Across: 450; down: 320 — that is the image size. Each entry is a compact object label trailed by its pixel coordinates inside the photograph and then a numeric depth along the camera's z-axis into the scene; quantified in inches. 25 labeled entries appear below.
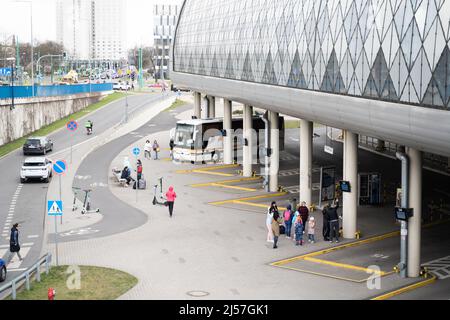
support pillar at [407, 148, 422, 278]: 1044.5
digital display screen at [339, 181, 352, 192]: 1280.8
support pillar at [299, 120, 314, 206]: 1496.1
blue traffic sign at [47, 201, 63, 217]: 1117.7
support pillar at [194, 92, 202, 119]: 2568.9
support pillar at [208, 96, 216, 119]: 2461.9
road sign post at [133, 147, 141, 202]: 1696.1
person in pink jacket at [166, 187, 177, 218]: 1437.0
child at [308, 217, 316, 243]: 1212.5
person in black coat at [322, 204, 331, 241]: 1238.3
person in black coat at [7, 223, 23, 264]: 1123.3
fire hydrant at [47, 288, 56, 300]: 915.8
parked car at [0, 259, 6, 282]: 1015.6
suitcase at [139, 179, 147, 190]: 1758.1
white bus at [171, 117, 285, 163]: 2118.6
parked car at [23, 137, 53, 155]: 2298.2
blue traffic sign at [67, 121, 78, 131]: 2110.0
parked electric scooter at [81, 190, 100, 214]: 1498.5
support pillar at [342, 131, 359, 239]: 1275.8
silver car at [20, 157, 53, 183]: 1844.2
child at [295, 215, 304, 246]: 1206.9
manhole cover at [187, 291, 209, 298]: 944.7
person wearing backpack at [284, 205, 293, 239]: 1268.5
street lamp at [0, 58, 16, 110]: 2586.1
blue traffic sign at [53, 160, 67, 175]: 1328.7
